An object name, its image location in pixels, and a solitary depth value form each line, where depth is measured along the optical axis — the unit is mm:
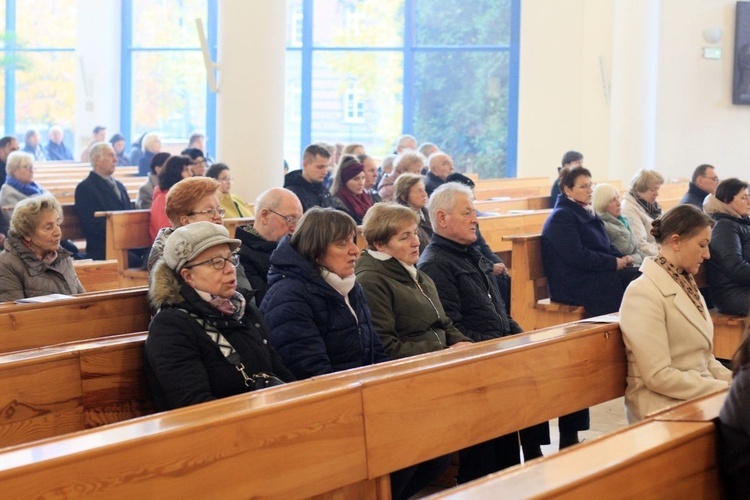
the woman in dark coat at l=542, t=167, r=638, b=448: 6562
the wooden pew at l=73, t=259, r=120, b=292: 5453
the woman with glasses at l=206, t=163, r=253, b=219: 7750
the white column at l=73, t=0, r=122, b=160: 18281
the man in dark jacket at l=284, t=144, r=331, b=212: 7164
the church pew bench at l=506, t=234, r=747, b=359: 6551
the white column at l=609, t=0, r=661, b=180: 13461
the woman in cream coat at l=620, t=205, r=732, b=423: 3699
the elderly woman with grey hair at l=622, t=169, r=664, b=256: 7742
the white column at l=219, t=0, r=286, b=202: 9180
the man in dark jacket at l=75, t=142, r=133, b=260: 8000
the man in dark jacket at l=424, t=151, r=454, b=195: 8375
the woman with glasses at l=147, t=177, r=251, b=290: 4480
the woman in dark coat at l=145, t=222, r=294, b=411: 3201
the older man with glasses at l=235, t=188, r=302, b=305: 4734
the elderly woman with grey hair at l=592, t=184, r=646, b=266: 7219
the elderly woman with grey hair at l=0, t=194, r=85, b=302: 4633
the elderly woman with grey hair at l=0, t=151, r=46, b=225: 9195
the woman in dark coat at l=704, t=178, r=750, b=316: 6367
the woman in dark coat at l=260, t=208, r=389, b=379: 3705
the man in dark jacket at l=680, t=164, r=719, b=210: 8383
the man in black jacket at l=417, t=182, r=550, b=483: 4672
